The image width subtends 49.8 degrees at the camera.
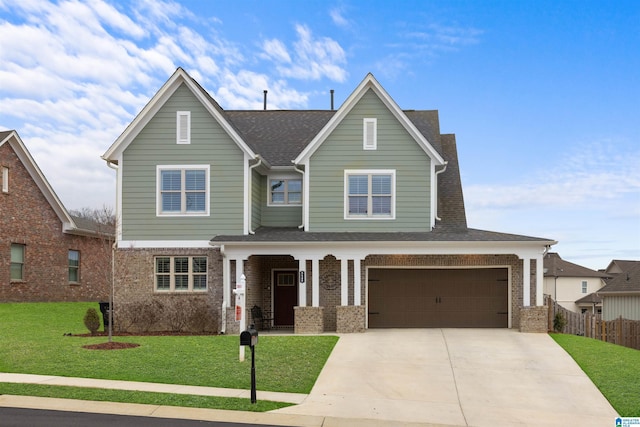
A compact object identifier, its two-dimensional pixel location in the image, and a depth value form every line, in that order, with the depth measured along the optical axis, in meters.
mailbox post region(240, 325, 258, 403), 13.54
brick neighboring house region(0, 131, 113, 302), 31.34
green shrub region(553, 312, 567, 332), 24.77
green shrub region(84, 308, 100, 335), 23.05
